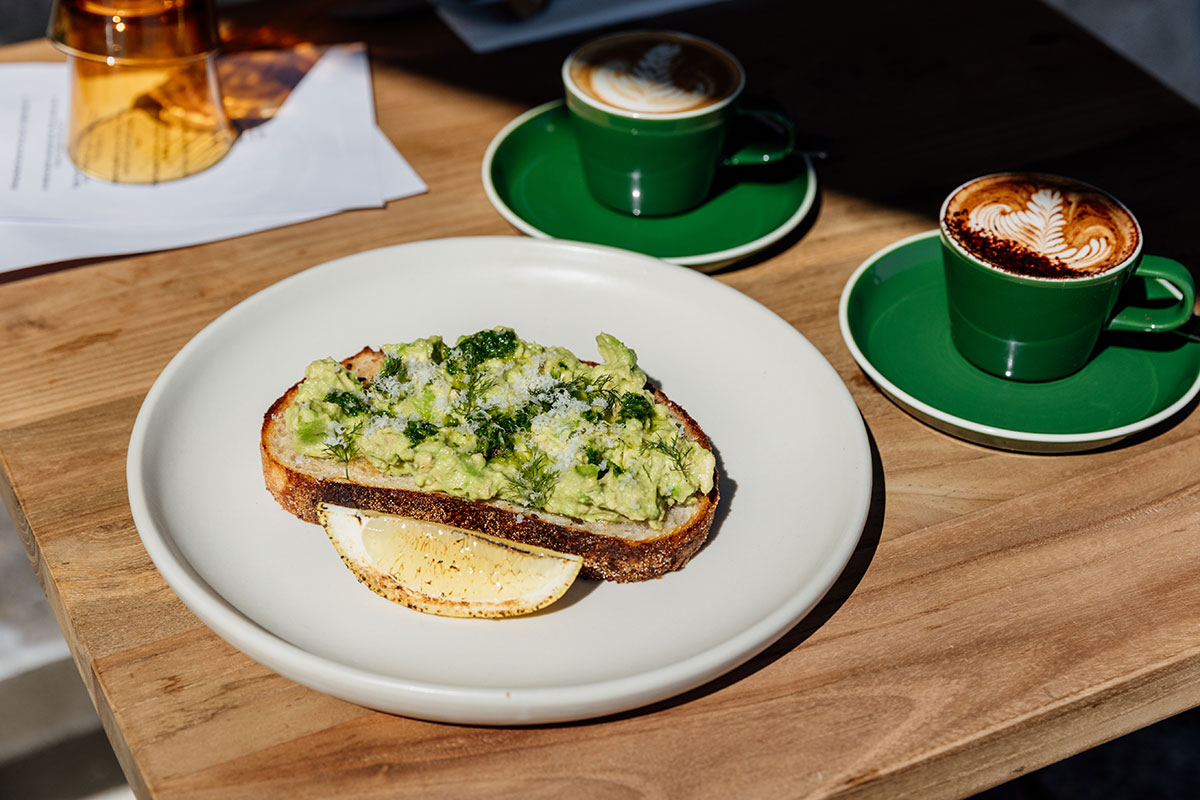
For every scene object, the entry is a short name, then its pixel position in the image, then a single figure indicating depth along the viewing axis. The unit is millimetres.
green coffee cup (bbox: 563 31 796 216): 894
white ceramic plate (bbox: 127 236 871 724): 699
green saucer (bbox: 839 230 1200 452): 804
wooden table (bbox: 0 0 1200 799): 705
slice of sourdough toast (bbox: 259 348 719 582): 736
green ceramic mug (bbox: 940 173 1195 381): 800
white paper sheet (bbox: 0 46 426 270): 908
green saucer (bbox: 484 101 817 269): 907
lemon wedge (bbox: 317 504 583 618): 719
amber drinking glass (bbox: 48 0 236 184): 914
